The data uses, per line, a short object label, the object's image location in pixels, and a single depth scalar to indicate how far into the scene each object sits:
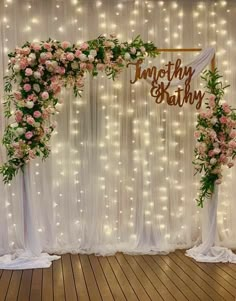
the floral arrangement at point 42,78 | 3.98
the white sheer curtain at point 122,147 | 4.53
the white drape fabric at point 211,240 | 4.32
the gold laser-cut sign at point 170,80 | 4.47
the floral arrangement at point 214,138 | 4.21
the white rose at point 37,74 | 3.94
